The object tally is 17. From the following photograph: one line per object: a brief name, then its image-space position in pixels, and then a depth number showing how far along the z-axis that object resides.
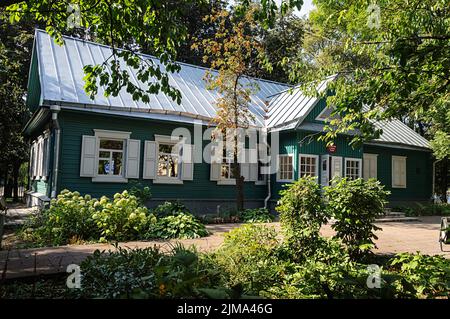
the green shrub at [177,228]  8.47
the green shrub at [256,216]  11.86
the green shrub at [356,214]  5.65
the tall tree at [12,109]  13.79
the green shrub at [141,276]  3.00
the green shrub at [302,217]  5.48
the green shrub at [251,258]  4.34
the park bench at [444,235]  7.26
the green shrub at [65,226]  7.61
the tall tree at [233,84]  12.38
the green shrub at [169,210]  10.23
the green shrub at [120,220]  7.86
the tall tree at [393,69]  4.11
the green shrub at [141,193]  10.59
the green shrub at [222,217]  11.50
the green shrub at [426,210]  16.83
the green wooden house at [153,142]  11.34
